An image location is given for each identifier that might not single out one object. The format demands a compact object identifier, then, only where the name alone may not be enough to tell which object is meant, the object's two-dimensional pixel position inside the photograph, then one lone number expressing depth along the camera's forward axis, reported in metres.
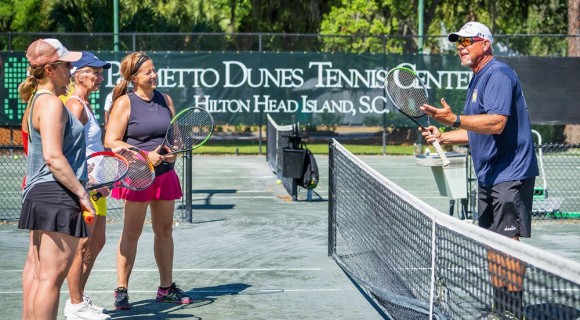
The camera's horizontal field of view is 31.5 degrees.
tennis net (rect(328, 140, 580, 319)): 4.55
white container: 11.62
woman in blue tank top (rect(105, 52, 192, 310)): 7.12
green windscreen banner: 22.41
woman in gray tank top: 5.30
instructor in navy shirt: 6.17
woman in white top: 6.67
